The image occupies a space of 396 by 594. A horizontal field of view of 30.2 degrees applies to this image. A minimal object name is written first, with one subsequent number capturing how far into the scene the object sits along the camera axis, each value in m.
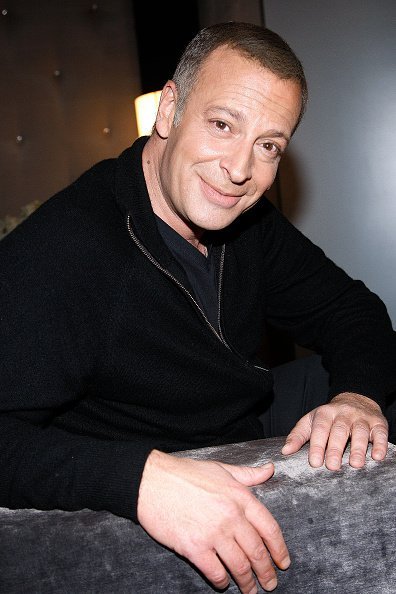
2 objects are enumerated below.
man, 0.82
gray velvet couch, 0.79
